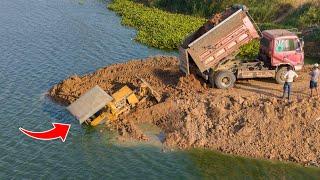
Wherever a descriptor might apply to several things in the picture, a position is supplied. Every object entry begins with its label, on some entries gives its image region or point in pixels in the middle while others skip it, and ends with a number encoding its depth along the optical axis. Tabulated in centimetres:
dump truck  2373
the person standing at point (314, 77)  2219
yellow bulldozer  2262
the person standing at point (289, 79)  2206
